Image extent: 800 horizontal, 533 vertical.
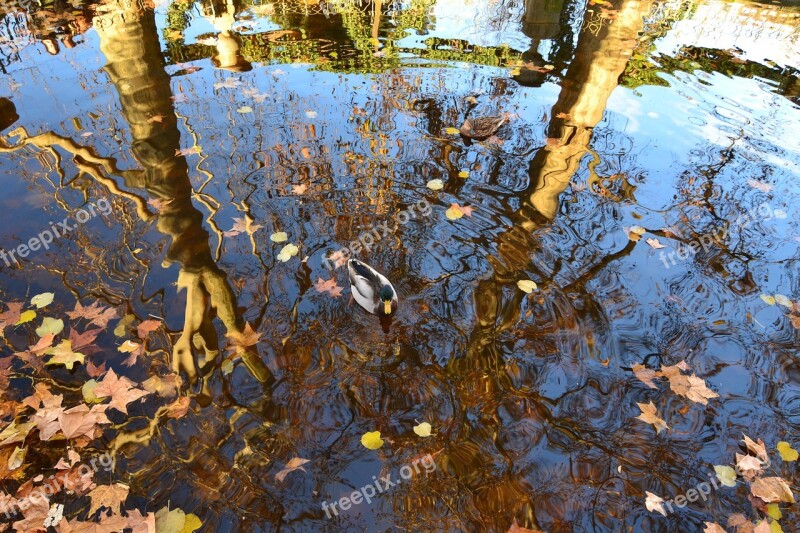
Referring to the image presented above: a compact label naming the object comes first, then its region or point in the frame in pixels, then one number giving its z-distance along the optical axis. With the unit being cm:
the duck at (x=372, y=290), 345
